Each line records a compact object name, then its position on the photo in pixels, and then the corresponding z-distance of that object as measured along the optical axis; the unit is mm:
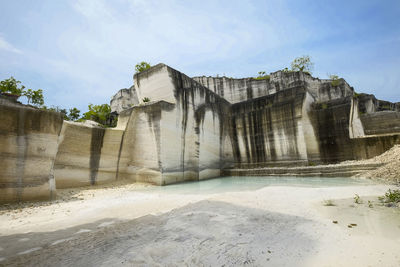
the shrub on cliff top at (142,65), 26734
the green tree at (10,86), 20172
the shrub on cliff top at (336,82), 20527
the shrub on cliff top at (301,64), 29047
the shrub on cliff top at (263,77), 24025
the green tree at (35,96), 22670
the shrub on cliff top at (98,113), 27062
